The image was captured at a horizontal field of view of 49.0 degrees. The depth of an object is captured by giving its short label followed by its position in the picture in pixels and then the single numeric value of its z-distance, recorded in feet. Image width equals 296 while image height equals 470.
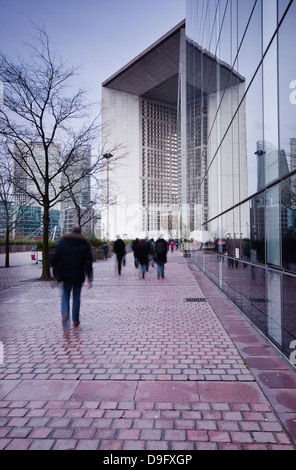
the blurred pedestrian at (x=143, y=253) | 46.88
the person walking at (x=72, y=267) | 19.88
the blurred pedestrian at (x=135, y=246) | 47.76
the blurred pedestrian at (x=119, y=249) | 50.48
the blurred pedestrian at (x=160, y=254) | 45.96
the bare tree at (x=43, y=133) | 43.27
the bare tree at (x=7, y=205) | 75.66
